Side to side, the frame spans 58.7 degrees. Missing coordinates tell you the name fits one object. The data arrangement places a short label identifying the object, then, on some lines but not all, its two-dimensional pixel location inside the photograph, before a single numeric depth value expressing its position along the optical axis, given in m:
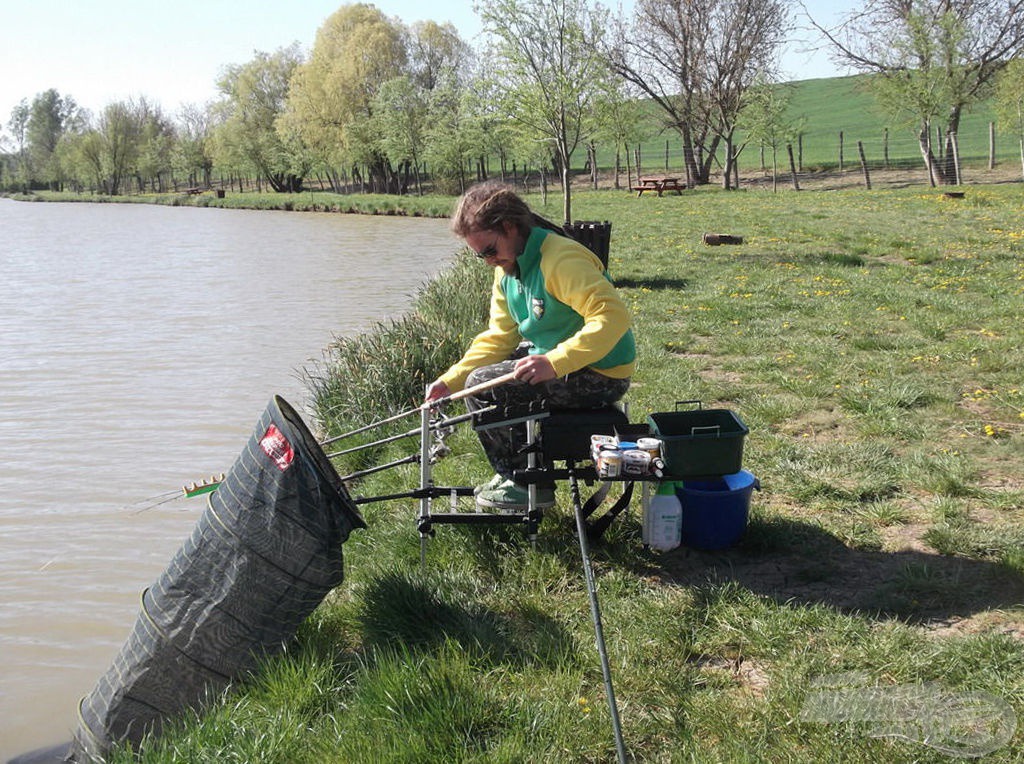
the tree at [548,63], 16.05
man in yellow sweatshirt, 3.67
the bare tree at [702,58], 41.44
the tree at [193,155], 81.12
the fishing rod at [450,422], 3.86
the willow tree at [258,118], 67.19
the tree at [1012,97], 29.94
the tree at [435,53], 60.45
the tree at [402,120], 51.44
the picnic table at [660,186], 34.97
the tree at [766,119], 38.81
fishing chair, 3.87
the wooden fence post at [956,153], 30.52
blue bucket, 4.02
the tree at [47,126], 102.00
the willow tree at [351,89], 55.69
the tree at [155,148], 84.94
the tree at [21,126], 110.89
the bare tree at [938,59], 32.50
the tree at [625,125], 40.69
